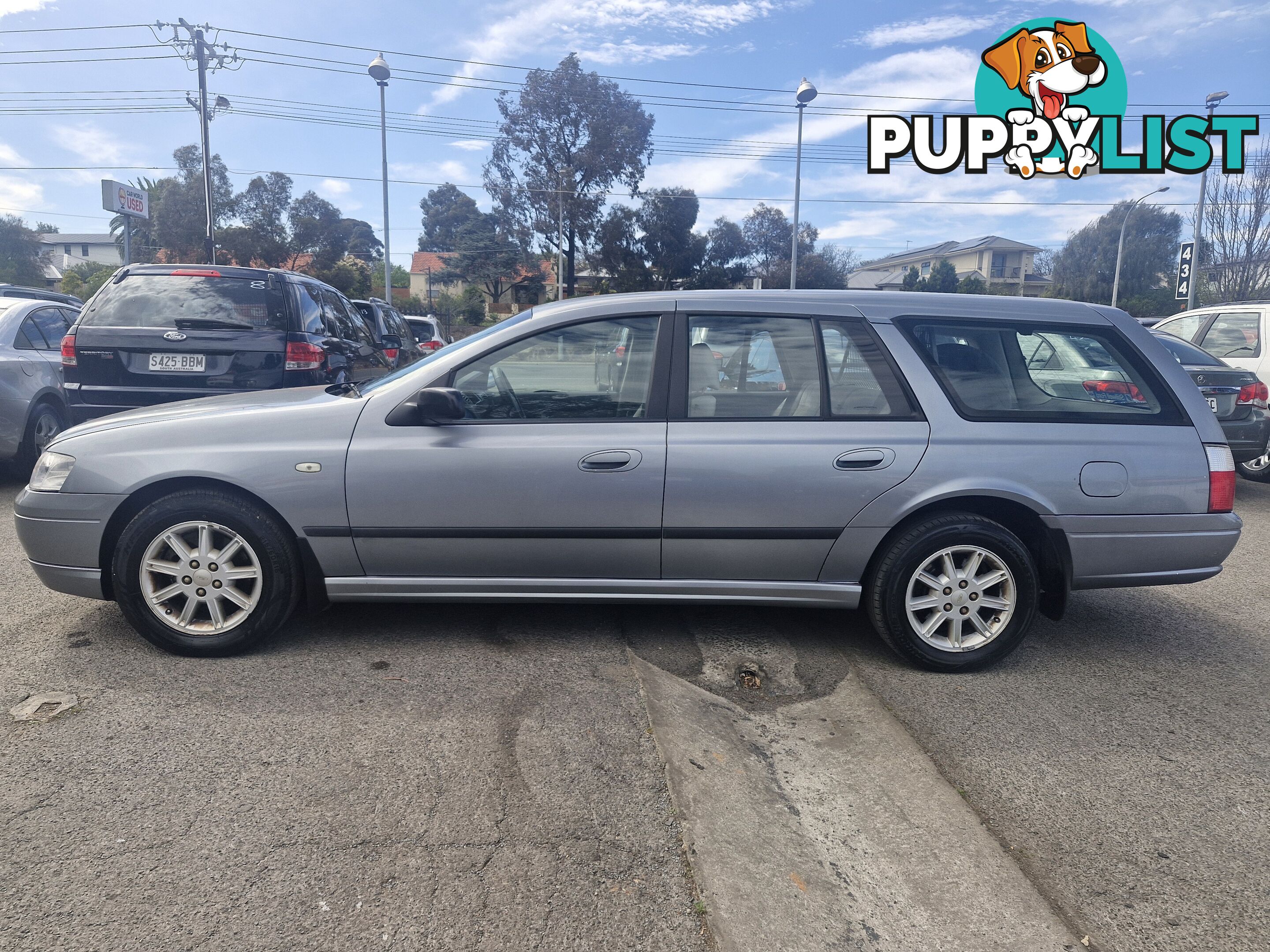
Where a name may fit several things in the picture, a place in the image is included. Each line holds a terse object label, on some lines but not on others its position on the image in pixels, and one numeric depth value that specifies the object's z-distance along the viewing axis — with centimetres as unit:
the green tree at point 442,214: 9125
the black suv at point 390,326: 1261
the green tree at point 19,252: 6209
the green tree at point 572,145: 4606
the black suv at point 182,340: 650
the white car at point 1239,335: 852
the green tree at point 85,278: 5058
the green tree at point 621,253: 4647
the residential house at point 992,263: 7238
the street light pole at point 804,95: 2516
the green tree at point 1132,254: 5884
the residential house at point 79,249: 9888
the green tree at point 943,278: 6244
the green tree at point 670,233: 4678
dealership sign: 1958
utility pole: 2533
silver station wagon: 361
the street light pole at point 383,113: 2672
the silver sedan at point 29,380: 705
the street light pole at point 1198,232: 2623
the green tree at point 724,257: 4950
